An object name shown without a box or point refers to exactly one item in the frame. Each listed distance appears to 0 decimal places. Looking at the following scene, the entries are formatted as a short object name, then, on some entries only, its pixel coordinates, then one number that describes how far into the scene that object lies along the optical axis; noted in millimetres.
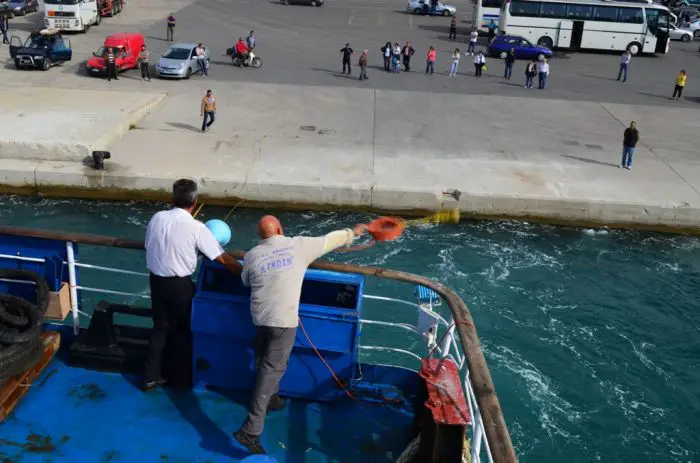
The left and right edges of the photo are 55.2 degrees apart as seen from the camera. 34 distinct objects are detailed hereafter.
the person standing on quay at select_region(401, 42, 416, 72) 31438
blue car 35969
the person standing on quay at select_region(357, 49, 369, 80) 28797
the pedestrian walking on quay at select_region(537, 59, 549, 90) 29406
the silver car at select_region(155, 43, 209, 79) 27125
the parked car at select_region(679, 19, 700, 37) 49469
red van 26578
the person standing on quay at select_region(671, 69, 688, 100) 28453
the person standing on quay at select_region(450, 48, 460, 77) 30844
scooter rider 30375
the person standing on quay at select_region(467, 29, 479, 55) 36456
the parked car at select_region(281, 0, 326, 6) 51469
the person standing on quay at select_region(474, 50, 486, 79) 31031
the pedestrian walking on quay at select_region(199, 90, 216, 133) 20062
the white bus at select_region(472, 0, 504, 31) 42438
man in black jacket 18641
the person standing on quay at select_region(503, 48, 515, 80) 30875
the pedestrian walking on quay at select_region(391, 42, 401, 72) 30844
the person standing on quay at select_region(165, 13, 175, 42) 34594
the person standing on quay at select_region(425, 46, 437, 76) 30953
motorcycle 30500
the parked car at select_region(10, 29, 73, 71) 26906
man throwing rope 4766
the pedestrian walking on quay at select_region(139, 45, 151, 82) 26797
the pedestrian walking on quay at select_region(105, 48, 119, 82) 26258
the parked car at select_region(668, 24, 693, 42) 47344
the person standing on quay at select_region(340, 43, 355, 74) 29609
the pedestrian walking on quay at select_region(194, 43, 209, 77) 27953
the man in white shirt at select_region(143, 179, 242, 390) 5062
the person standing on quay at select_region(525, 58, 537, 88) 29305
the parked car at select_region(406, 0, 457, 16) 51344
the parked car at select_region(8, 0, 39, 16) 40594
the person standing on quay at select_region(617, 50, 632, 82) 31625
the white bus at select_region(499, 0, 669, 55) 38375
